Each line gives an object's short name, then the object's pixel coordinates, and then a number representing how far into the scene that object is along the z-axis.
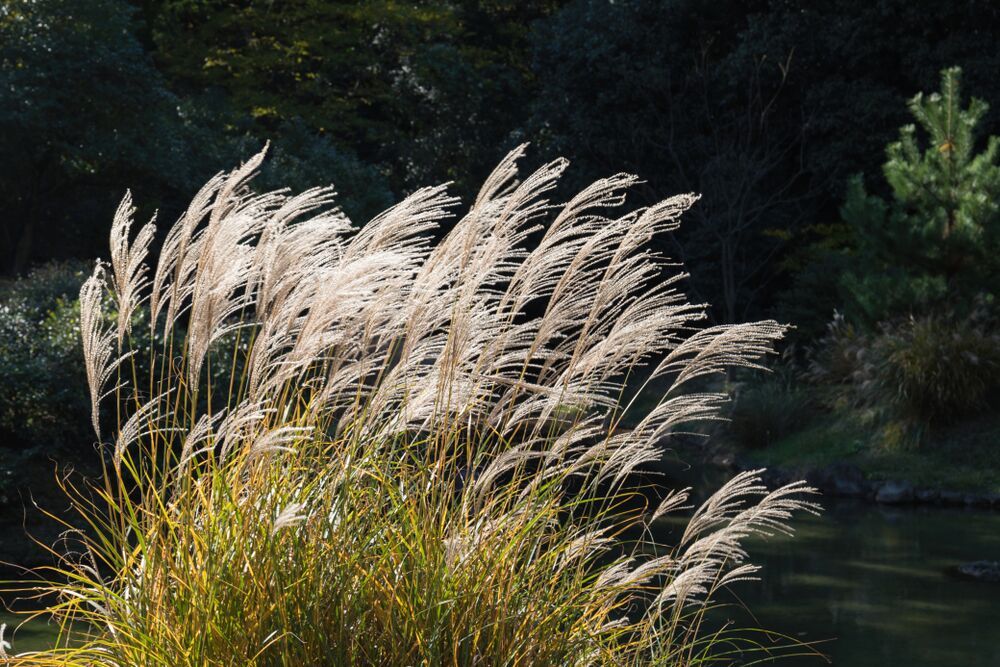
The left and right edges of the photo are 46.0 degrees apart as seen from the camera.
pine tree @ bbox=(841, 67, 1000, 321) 13.43
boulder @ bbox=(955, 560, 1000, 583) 8.11
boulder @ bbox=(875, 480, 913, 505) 11.53
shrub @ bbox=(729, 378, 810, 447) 13.93
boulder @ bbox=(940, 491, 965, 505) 11.36
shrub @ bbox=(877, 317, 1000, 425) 12.51
